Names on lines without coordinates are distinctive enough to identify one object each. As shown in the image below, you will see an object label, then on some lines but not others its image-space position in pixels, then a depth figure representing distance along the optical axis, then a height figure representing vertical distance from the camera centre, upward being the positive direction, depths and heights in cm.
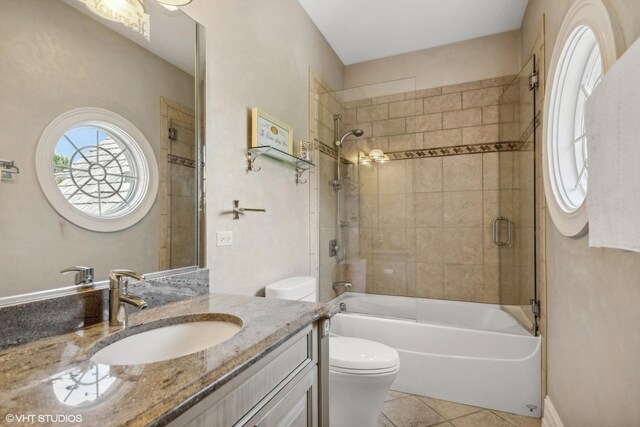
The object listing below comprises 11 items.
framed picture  183 +53
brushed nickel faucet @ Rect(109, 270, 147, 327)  97 -26
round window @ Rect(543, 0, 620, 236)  152 +56
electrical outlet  158 -11
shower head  285 +75
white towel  85 +18
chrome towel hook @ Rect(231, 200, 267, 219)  169 +3
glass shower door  223 +10
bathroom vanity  55 -33
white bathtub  201 -95
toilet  165 -88
